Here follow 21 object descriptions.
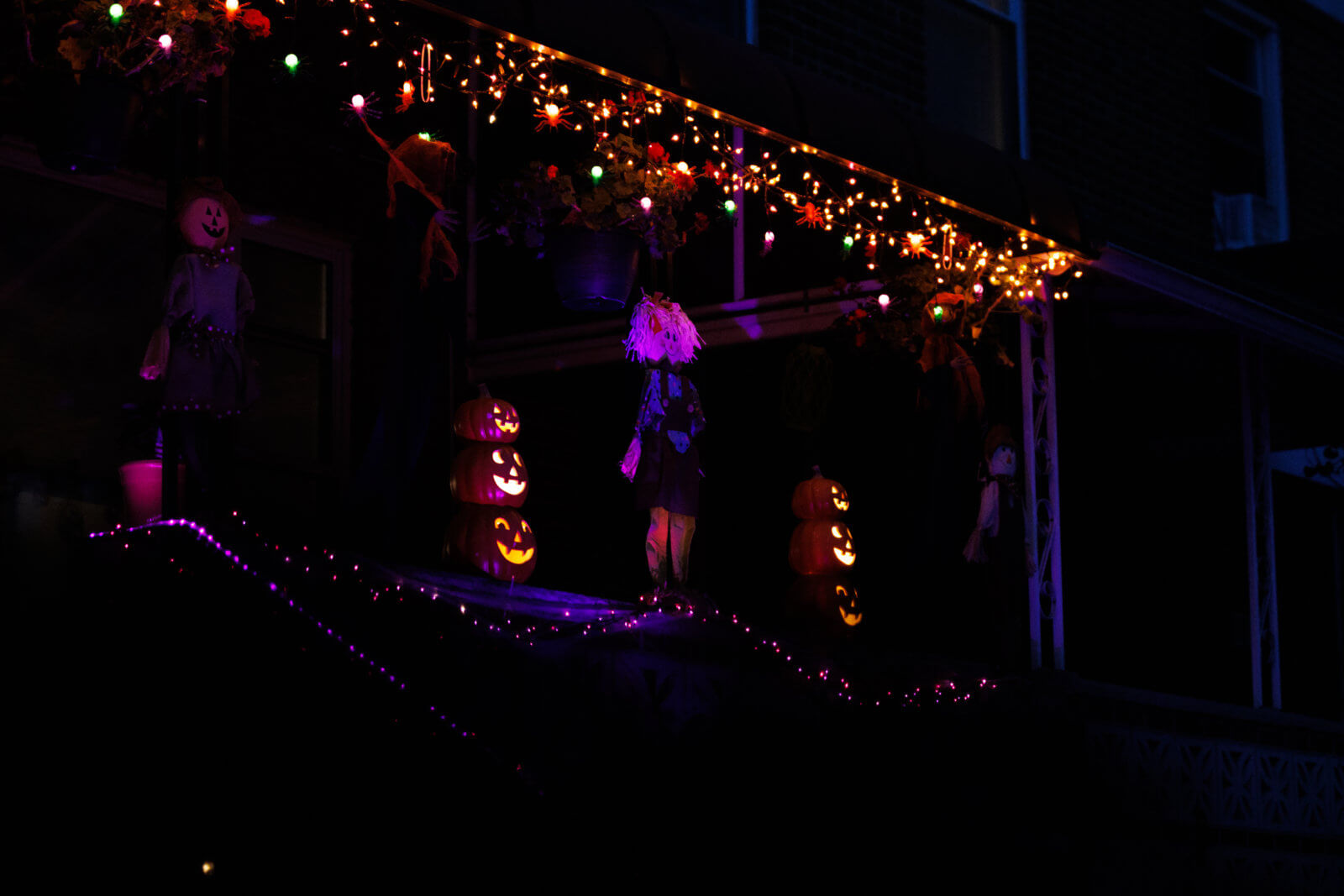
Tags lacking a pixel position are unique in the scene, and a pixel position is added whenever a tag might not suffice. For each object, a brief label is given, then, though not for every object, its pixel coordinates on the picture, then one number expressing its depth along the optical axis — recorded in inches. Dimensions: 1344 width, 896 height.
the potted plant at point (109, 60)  253.1
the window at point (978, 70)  491.4
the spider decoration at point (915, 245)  370.0
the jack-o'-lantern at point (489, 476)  316.8
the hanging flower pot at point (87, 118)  253.1
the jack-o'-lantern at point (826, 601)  355.6
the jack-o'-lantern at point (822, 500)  363.6
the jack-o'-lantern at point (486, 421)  320.8
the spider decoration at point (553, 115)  315.9
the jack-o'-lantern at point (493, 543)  310.3
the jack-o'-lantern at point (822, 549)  360.5
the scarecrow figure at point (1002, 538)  355.6
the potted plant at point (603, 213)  334.6
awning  266.1
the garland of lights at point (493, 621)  251.4
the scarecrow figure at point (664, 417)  327.9
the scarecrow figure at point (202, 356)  261.9
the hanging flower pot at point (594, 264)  336.2
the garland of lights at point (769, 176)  334.3
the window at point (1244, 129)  576.1
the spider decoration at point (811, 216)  366.6
